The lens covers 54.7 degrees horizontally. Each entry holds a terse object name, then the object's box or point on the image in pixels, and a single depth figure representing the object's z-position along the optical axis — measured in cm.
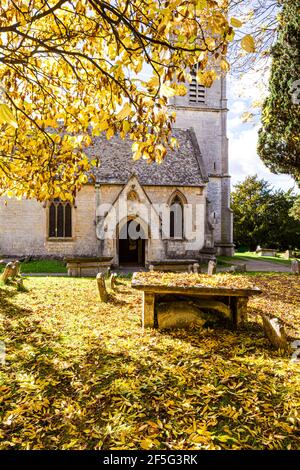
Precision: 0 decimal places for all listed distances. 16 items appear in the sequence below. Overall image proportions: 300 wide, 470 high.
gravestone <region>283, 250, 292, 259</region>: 3061
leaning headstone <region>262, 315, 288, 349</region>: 527
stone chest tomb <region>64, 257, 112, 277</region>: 1555
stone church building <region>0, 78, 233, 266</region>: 2008
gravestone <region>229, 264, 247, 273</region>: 1716
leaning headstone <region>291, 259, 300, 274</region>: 1596
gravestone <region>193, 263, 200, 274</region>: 1535
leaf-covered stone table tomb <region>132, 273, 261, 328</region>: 591
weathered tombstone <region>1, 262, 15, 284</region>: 1125
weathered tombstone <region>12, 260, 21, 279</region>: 1219
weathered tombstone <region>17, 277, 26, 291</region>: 1041
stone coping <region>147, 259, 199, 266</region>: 1591
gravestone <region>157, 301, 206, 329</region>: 627
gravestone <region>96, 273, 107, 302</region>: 895
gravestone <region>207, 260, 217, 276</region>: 1364
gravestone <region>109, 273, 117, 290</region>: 1101
